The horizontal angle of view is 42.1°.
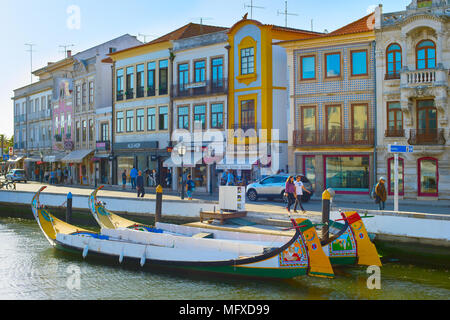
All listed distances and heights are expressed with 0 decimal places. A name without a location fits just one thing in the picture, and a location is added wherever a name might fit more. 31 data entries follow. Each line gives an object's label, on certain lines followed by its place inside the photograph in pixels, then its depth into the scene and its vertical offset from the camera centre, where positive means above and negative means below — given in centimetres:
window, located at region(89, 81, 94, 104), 5472 +713
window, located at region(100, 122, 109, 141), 5275 +333
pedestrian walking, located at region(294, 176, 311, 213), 2469 -95
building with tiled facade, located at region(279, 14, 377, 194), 3497 +368
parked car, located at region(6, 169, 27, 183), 6057 -75
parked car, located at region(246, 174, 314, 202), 3189 -115
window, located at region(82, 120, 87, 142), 5645 +360
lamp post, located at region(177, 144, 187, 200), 3250 +97
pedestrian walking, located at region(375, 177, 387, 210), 2439 -109
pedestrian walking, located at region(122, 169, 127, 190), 4625 -91
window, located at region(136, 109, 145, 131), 4825 +404
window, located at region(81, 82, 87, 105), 5616 +710
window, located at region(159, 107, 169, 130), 4571 +391
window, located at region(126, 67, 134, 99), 4950 +723
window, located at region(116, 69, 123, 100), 5087 +722
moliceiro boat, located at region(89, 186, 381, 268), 1834 -239
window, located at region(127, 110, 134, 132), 4944 +405
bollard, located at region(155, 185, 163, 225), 2608 -164
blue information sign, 2186 +70
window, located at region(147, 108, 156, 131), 4688 +392
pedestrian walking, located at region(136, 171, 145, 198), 3283 -99
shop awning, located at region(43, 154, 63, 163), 6034 +103
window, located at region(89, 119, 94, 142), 5506 +357
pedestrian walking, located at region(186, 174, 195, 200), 3198 -107
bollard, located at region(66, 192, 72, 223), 2848 -206
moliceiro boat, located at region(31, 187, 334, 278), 1659 -264
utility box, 2397 -127
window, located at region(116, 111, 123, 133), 5069 +396
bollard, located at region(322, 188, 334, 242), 1917 -143
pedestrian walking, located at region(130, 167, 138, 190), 4131 -56
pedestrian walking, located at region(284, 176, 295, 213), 2517 -95
